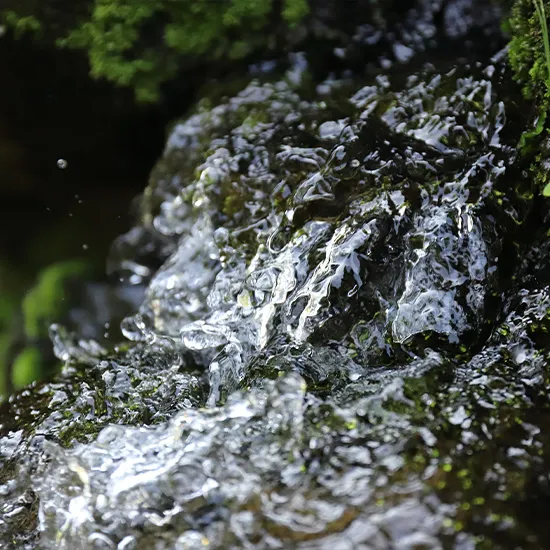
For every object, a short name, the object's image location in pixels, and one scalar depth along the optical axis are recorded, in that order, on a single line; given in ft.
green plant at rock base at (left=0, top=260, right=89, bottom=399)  11.88
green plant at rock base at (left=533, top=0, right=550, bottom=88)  7.45
